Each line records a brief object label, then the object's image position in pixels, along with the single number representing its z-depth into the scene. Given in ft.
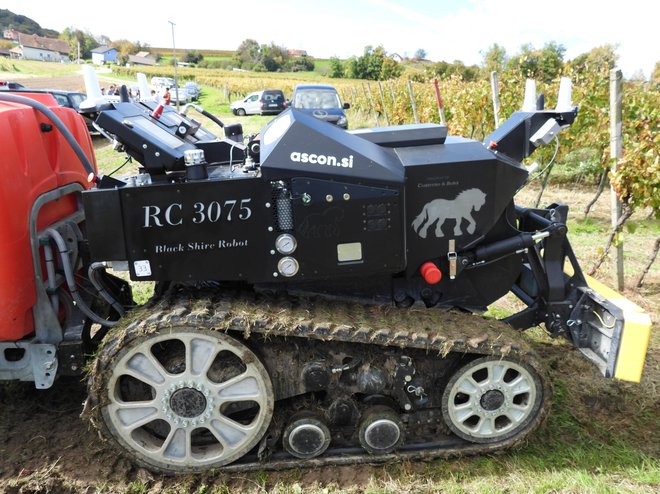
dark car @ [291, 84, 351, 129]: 59.06
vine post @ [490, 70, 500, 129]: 29.69
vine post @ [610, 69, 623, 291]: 19.12
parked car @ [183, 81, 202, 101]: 135.03
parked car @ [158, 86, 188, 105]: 117.17
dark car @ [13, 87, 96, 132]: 52.85
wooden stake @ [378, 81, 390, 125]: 70.04
